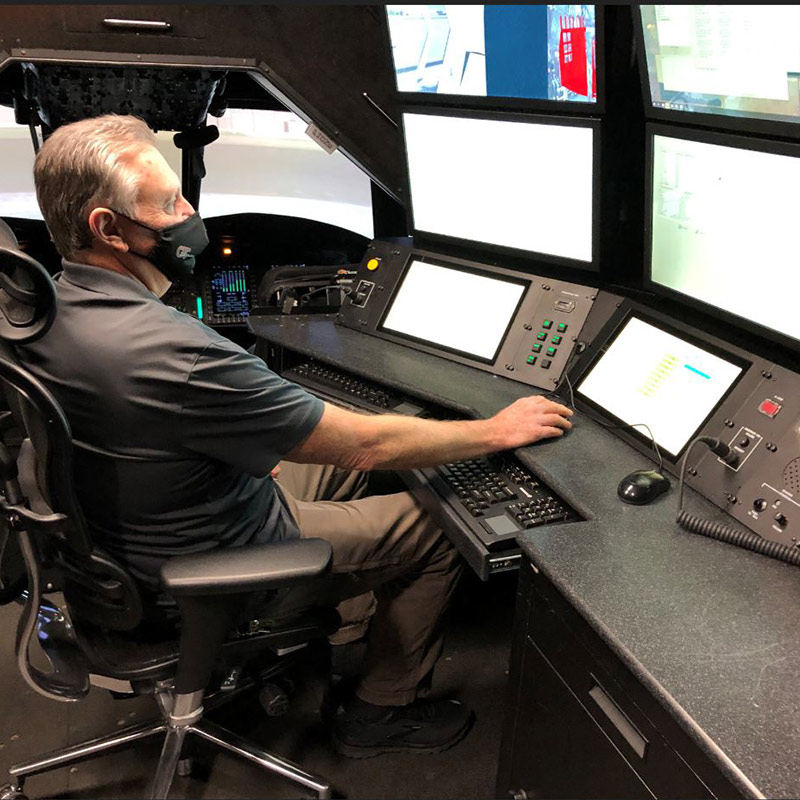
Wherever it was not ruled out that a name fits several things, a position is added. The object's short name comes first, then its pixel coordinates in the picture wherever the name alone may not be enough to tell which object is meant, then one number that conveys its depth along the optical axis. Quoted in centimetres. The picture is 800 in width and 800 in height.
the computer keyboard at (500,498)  126
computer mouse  126
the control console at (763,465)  115
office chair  106
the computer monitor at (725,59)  117
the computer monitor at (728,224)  124
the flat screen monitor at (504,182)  168
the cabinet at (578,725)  92
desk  83
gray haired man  115
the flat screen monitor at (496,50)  156
